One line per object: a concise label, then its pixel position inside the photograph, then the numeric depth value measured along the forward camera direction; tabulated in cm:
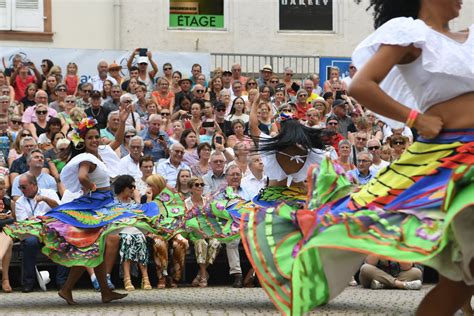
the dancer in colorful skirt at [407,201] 429
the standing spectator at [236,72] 1838
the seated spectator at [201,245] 1226
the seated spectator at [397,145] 1441
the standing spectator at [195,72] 1830
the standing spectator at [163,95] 1710
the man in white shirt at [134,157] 1364
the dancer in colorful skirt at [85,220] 986
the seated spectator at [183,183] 1277
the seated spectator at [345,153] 1397
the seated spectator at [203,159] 1404
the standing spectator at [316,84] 1877
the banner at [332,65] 2047
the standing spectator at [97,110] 1577
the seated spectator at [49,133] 1416
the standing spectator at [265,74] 1847
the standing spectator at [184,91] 1712
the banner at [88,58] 1828
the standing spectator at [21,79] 1698
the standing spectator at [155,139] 1470
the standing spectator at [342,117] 1645
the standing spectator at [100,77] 1730
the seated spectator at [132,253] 1168
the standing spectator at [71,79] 1738
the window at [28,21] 2375
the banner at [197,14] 2455
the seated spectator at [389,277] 1191
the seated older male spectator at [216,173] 1344
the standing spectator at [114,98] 1616
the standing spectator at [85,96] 1639
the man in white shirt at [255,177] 1291
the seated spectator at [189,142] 1448
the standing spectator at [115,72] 1780
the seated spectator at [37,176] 1255
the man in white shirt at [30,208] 1170
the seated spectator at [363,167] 1316
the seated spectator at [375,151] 1406
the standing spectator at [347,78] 1864
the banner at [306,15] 2483
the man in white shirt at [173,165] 1369
